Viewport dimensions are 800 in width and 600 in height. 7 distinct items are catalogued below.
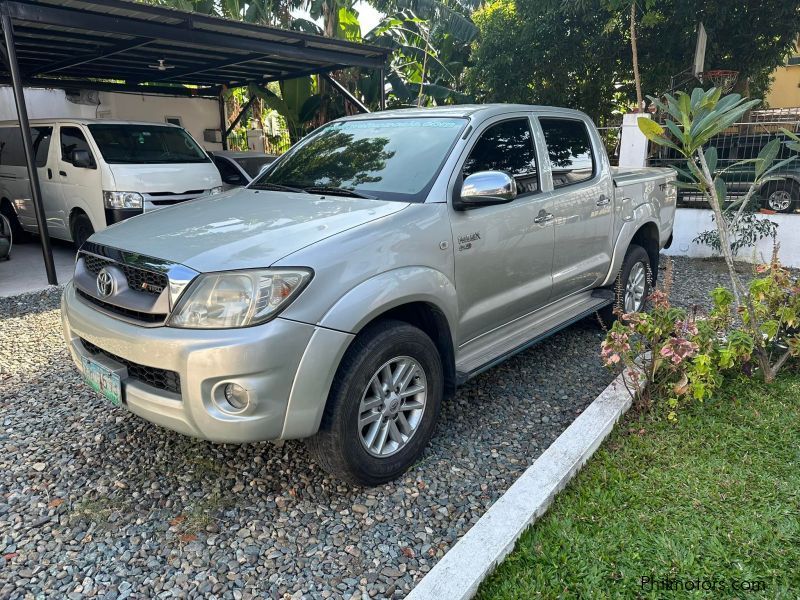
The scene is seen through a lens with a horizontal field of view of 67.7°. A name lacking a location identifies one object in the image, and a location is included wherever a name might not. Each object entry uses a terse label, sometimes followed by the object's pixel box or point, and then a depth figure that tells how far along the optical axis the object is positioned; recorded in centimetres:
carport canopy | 648
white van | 736
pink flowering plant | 345
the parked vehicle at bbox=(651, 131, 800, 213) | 829
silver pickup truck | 253
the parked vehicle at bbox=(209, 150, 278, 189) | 970
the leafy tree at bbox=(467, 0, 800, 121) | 1163
